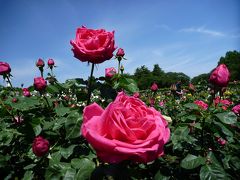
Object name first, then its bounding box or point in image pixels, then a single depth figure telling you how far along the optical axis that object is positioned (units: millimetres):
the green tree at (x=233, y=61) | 50138
